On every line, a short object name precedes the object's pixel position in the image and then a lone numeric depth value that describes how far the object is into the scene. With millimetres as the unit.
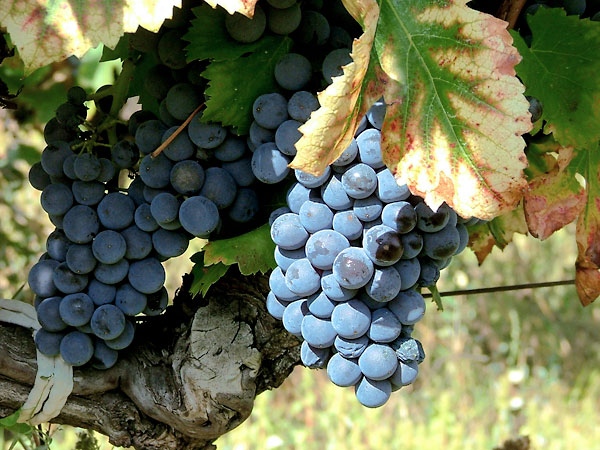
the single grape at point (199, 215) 820
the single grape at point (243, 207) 860
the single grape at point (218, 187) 832
